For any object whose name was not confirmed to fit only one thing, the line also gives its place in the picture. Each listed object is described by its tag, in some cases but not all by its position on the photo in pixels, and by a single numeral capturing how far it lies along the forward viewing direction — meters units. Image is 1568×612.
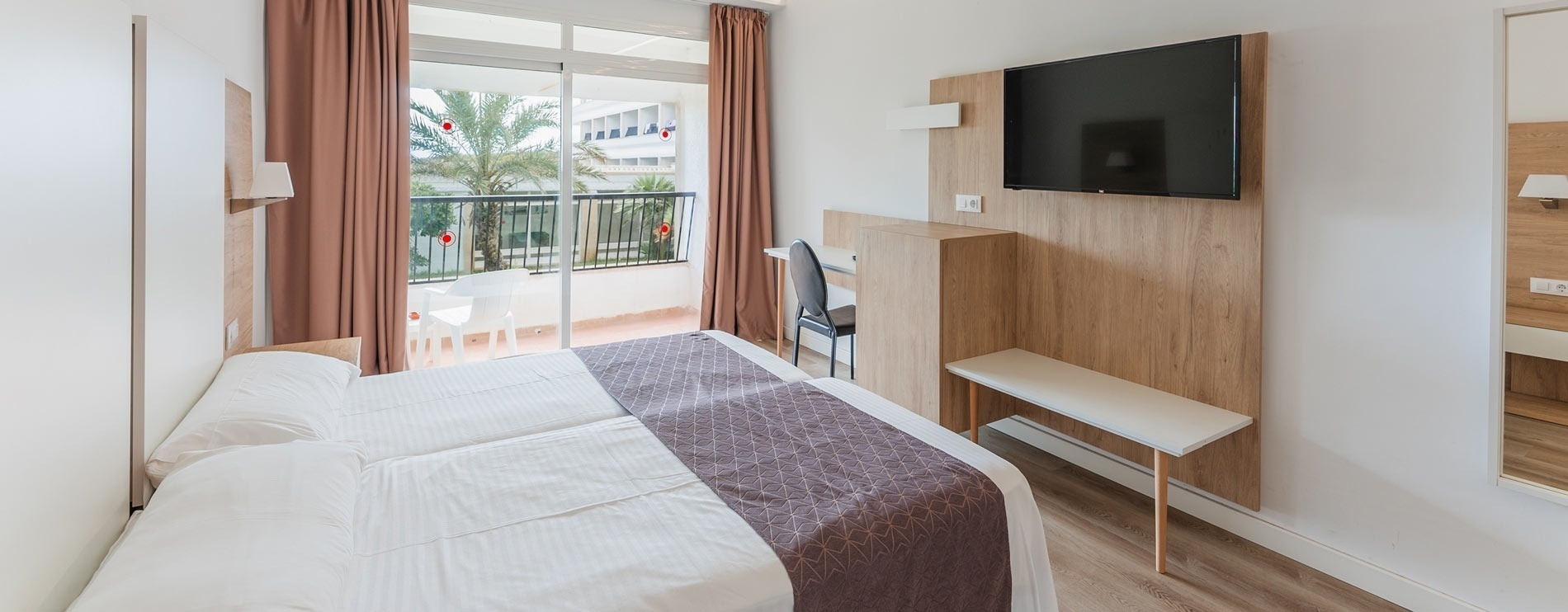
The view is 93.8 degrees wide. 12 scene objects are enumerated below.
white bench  2.31
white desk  3.90
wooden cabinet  3.09
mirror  1.74
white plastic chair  4.31
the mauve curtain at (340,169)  3.64
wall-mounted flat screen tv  2.36
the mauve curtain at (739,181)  4.95
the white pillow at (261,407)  1.68
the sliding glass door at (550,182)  4.19
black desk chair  3.66
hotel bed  1.26
